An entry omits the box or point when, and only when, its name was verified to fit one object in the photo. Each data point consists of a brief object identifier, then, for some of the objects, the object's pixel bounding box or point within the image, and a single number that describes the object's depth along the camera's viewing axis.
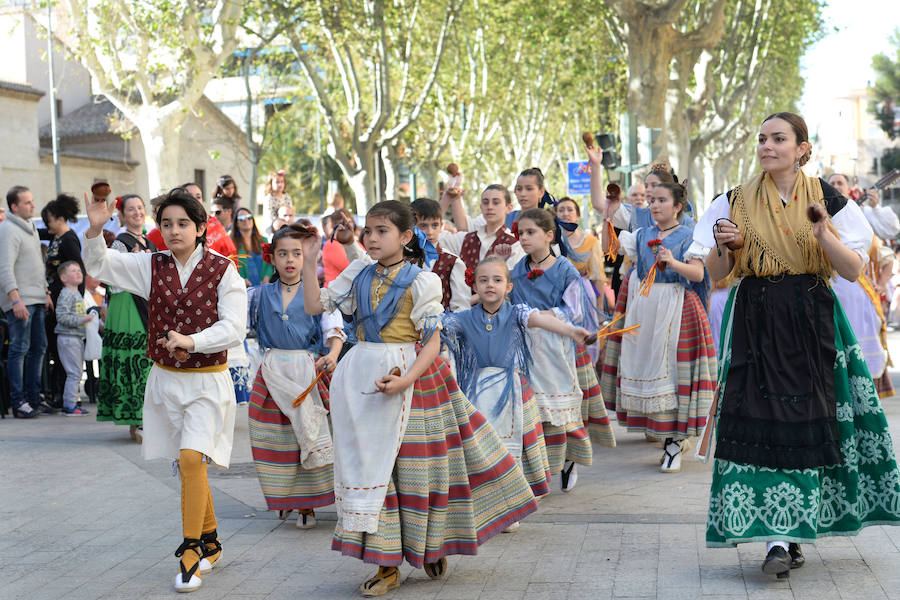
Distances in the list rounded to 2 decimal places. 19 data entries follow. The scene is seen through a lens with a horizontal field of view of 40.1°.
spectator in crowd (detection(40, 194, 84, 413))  12.26
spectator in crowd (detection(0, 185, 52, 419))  11.72
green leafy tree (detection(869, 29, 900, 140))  82.75
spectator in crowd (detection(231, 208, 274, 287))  11.33
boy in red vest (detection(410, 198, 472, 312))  7.95
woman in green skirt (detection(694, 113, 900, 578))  5.35
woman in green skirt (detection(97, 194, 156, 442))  9.70
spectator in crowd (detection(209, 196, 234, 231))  11.31
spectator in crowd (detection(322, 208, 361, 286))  9.48
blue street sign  24.27
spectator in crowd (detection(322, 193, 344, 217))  12.05
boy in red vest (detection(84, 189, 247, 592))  5.73
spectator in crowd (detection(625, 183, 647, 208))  10.51
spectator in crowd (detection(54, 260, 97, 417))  12.33
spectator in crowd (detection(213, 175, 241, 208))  11.36
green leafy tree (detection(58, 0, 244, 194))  20.98
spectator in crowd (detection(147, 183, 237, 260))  9.02
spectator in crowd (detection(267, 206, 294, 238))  11.33
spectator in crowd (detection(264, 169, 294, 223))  12.18
